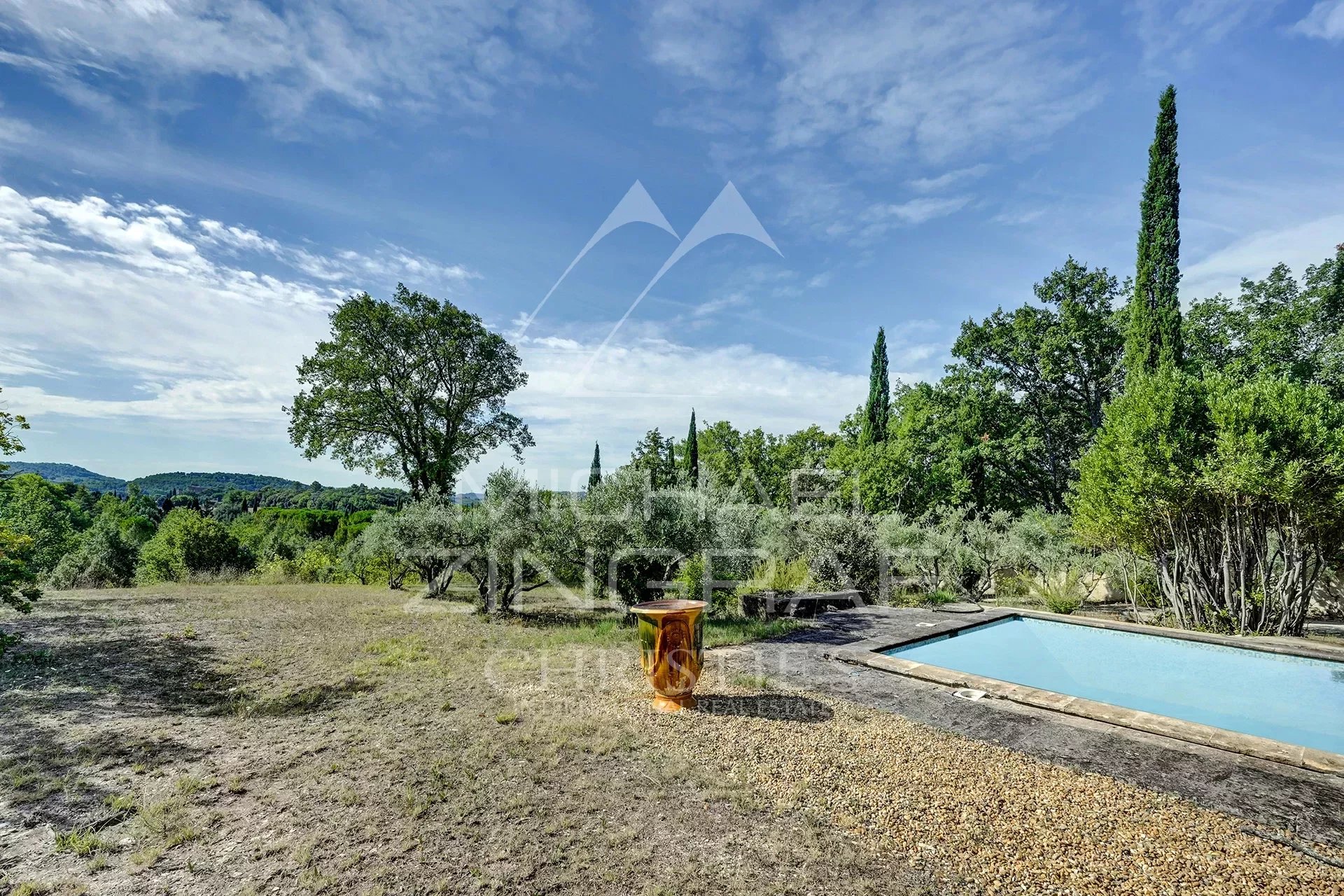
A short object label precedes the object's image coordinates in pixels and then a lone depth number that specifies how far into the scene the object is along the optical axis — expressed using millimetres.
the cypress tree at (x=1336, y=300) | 16547
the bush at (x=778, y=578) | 11758
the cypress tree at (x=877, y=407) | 22750
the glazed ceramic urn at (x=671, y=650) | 4855
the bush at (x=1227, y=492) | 7230
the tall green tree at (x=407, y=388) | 15477
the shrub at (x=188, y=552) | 15547
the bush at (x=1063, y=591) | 10539
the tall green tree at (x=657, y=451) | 28359
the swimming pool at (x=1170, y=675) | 5746
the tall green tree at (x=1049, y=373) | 20234
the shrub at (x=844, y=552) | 12281
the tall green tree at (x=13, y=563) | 4645
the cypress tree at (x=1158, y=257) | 13859
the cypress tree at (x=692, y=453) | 28078
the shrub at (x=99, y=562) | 13742
